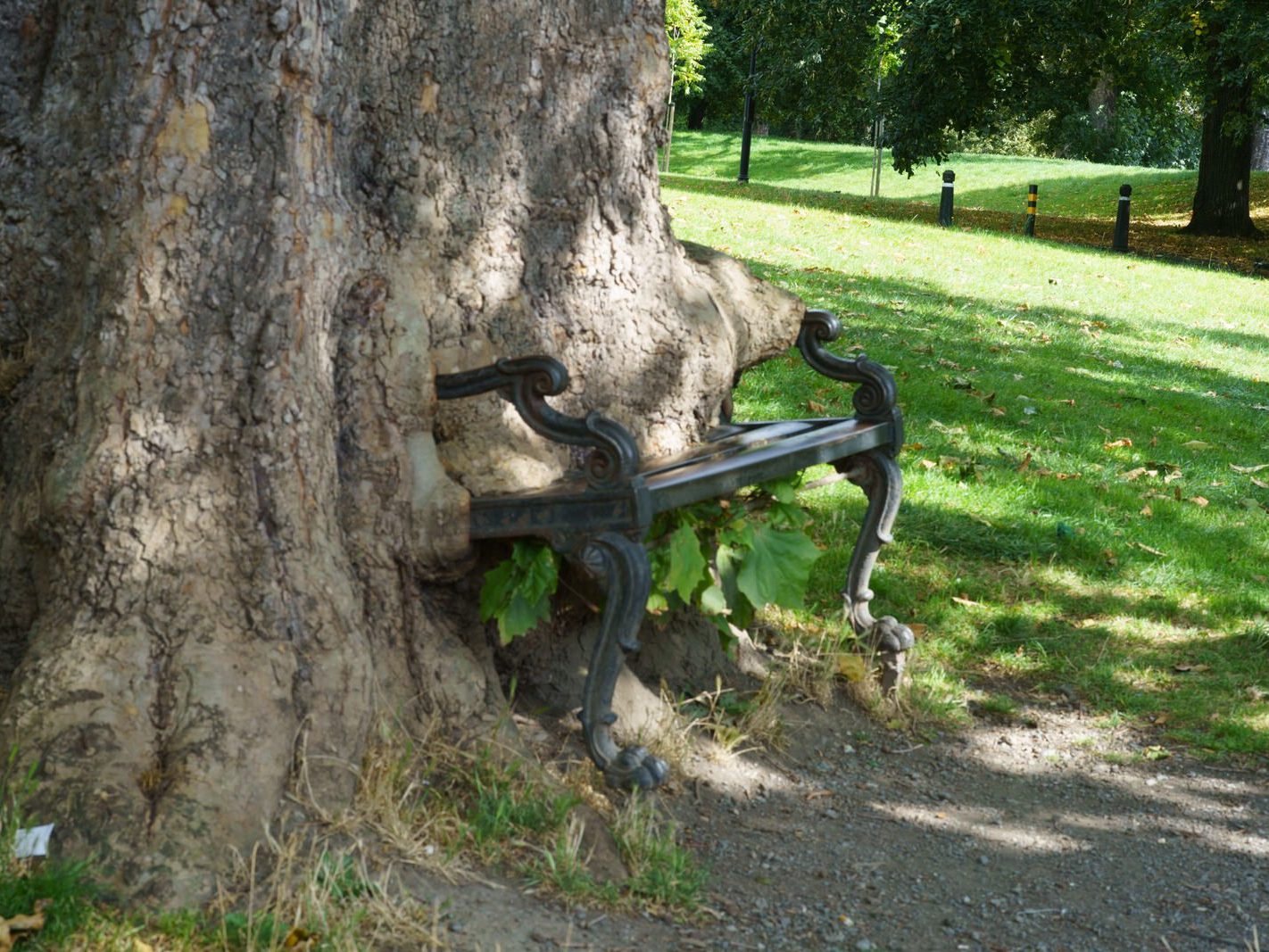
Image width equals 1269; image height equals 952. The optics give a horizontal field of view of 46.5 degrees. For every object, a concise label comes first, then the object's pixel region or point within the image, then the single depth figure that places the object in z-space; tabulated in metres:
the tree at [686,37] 33.59
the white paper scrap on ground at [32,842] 3.09
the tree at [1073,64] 21.38
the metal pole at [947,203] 21.61
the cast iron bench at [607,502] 3.62
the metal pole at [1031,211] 22.41
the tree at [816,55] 24.53
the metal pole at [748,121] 30.76
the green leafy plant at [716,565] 3.92
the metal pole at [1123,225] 21.45
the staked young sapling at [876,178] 30.26
